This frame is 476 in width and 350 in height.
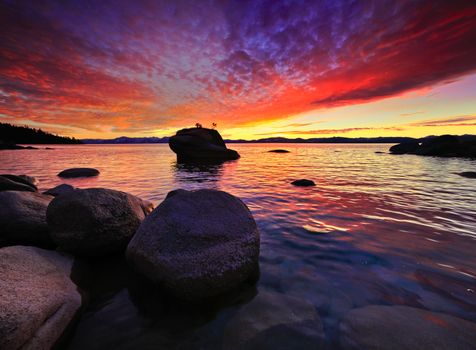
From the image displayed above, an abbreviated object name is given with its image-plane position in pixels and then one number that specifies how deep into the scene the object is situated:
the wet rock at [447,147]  33.03
